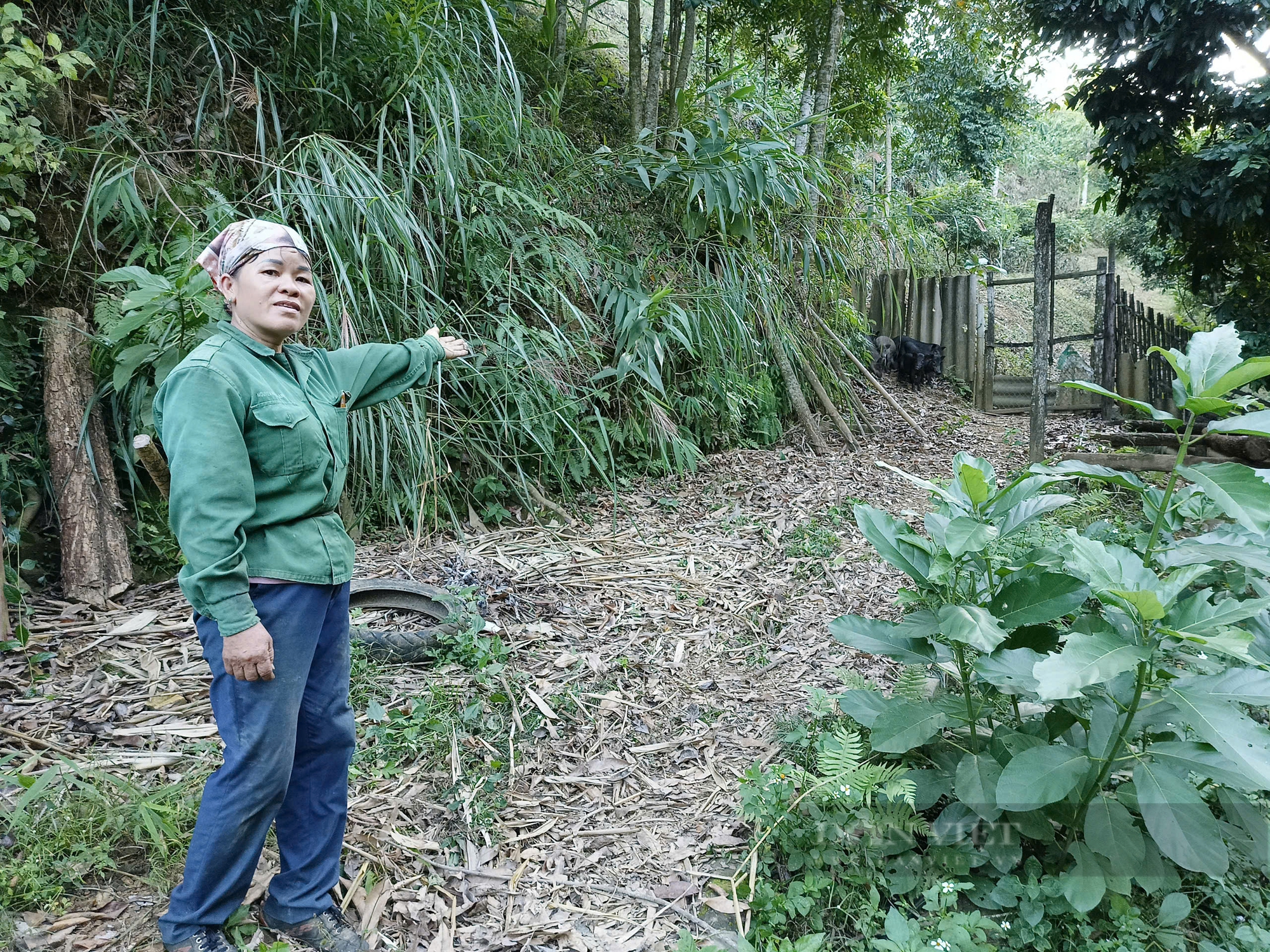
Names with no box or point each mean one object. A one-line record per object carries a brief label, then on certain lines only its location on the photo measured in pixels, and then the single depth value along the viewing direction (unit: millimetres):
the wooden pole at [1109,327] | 7781
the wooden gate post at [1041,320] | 5445
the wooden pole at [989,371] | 8773
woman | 1485
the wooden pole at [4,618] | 2633
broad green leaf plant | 1565
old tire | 2795
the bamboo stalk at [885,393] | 6506
